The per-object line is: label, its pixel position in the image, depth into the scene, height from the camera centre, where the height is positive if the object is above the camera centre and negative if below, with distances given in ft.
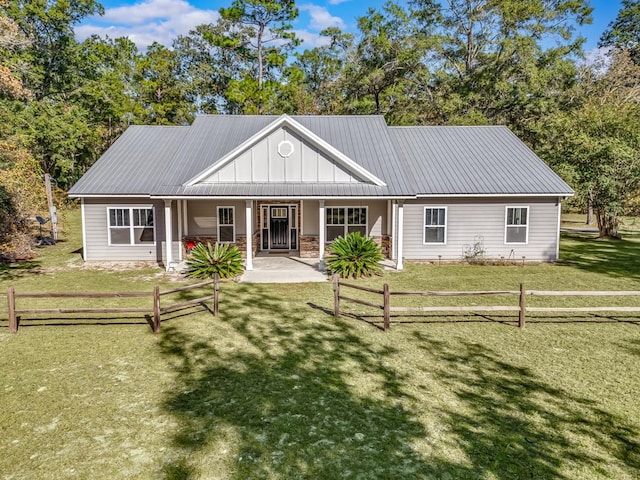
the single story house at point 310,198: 53.26 +0.98
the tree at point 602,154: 69.67 +8.18
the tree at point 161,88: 127.24 +34.06
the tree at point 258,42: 121.80 +46.87
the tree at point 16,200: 51.62 +0.84
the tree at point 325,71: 127.13 +40.38
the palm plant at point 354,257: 49.03 -5.73
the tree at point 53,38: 117.08 +46.62
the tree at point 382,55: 103.65 +35.44
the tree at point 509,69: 95.35 +30.06
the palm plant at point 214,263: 48.14 -6.13
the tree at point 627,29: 153.38 +63.32
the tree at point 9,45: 36.52 +13.58
